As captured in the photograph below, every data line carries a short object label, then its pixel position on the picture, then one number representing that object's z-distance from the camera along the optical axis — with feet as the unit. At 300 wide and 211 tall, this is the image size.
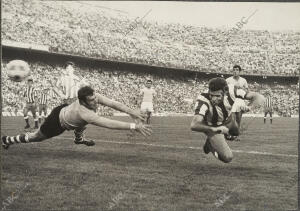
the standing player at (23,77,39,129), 26.05
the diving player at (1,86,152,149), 14.49
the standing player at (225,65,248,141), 20.03
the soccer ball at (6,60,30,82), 20.36
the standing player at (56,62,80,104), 20.66
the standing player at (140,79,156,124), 22.27
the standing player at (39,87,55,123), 26.89
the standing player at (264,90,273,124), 28.11
